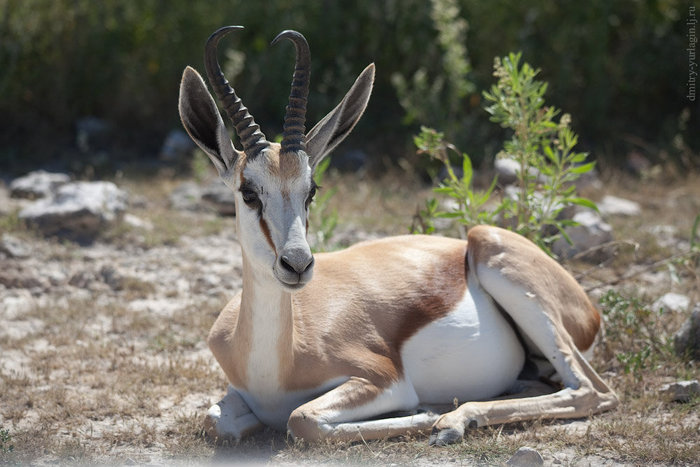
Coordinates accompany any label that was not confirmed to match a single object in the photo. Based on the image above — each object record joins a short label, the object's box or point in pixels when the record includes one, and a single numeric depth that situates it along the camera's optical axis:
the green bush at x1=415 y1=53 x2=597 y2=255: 11.68
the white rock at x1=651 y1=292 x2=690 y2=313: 12.99
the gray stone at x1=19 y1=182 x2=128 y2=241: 16.66
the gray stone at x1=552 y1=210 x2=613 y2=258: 15.66
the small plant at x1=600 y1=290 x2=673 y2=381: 11.59
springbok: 8.53
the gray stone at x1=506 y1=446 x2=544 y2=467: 8.23
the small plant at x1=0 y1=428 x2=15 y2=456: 8.64
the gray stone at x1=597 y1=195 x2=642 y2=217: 18.73
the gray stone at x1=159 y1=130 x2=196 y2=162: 23.05
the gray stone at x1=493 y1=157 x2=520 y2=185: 17.97
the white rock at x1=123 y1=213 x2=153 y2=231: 17.17
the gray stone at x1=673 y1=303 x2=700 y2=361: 11.35
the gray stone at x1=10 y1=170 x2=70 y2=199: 18.78
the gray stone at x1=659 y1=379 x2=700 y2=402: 10.08
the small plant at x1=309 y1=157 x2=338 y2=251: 13.44
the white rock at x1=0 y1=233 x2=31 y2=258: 15.30
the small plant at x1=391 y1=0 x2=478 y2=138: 20.80
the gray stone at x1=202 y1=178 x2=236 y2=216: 18.66
